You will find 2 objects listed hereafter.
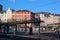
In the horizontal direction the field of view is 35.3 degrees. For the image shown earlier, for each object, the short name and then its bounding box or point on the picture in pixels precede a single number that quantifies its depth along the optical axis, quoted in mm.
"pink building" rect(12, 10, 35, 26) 61762
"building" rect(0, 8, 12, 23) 58573
